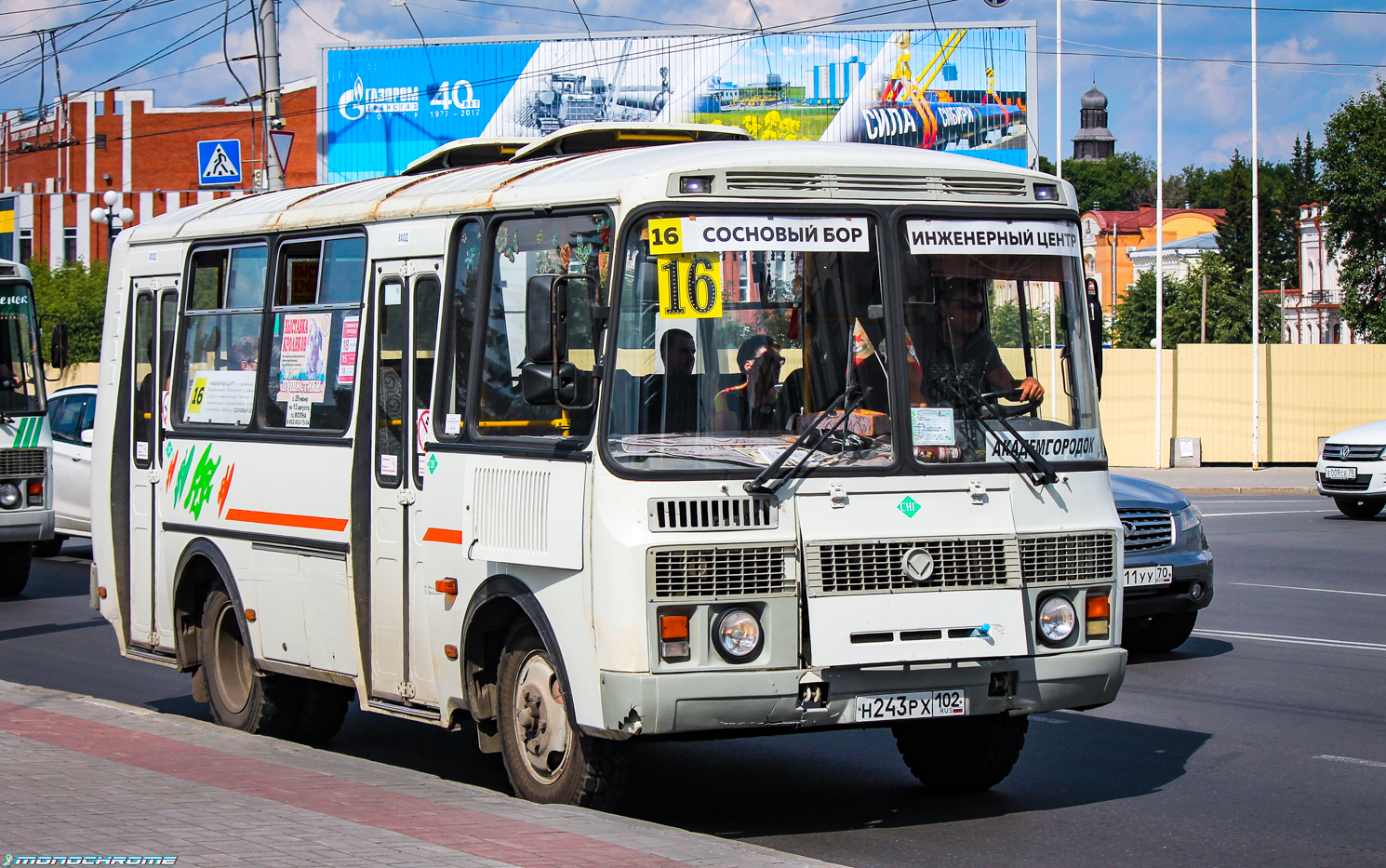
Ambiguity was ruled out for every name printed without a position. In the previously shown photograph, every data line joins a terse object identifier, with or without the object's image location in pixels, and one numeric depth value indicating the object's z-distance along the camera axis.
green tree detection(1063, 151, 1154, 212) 162.50
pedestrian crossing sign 24.20
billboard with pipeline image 48.34
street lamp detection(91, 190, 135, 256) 34.97
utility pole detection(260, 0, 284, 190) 21.84
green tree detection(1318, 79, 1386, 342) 47.06
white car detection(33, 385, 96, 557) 19.14
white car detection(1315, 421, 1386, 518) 23.31
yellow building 139.62
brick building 74.44
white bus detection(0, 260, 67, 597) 16.03
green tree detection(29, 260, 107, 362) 53.84
